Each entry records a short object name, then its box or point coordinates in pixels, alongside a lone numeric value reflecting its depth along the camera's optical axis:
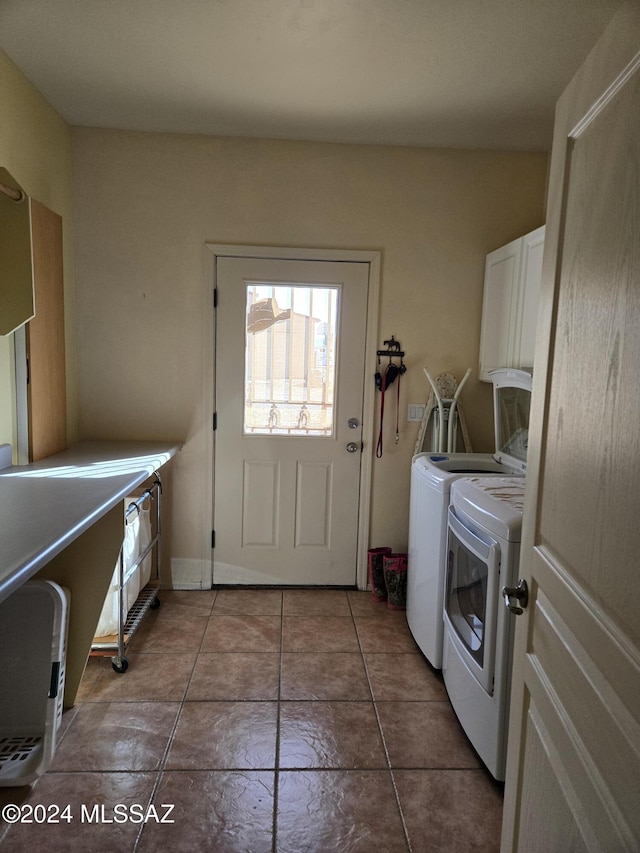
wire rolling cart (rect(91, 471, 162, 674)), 2.46
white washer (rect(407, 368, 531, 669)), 2.52
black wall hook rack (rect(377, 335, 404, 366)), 3.36
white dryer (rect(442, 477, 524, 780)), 1.85
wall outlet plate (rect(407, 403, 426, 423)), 3.42
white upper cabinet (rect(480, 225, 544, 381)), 2.66
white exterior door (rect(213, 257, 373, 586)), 3.30
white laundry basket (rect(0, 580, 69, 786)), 1.92
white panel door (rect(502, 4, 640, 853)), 0.80
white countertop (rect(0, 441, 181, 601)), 1.42
